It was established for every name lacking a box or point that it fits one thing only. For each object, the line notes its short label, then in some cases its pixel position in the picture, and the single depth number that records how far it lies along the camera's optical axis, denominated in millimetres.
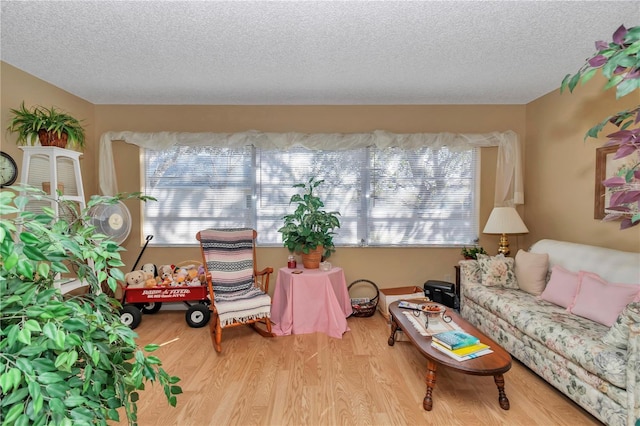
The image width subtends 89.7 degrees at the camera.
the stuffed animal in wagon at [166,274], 3494
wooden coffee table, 1930
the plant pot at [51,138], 2795
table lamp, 3508
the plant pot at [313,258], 3580
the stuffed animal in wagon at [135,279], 3484
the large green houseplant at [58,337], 679
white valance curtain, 3844
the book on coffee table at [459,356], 2023
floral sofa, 1792
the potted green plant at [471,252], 3719
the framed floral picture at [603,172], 2795
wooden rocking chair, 2965
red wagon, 3391
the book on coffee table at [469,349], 2064
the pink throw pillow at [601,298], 2188
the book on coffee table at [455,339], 2125
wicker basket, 3701
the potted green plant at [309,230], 3527
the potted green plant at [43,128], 2771
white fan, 3334
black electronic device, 3664
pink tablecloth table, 3279
